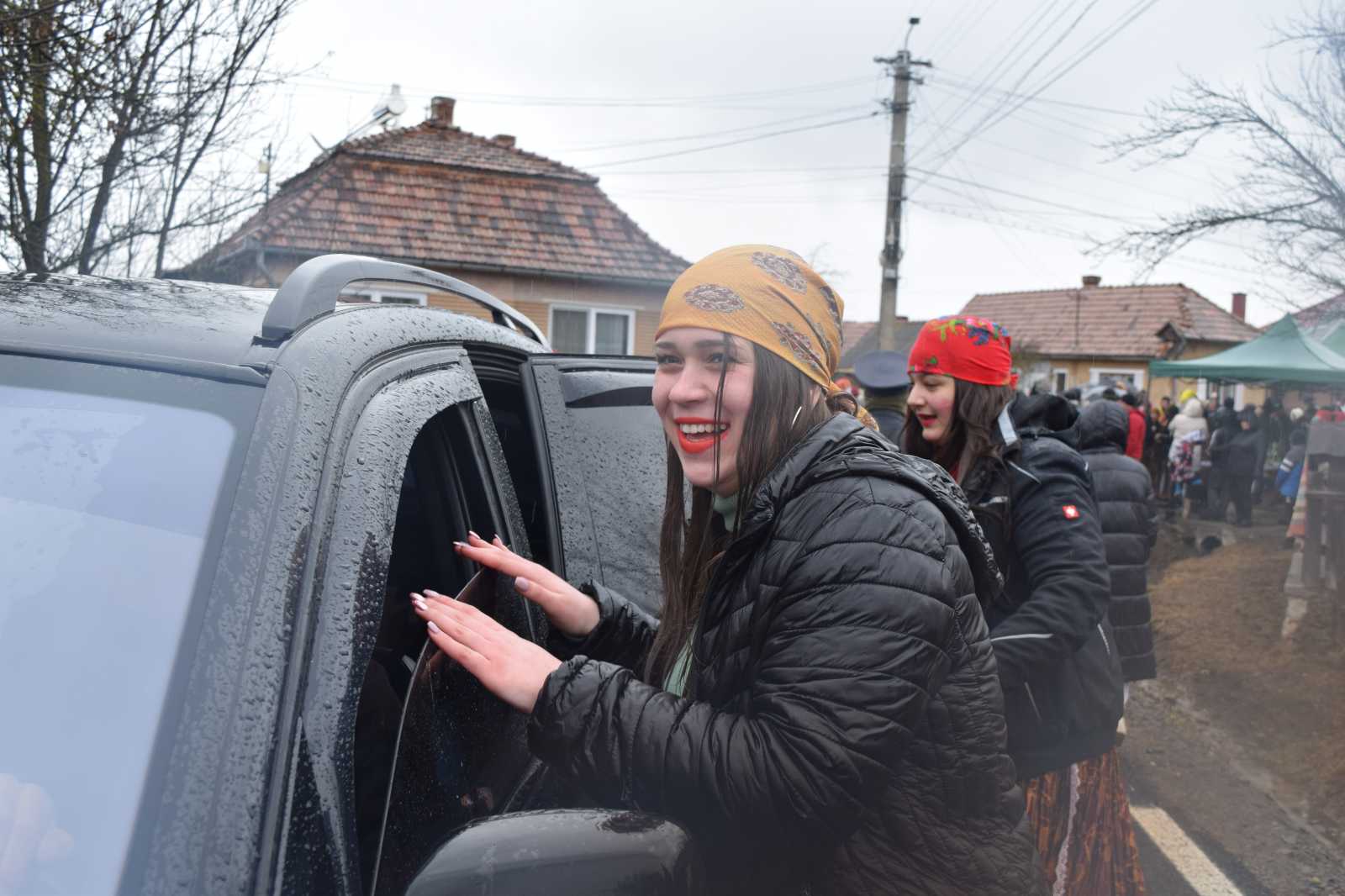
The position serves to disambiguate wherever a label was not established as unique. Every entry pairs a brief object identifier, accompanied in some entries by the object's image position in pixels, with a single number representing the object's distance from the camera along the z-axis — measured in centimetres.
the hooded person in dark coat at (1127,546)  386
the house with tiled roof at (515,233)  1795
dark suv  93
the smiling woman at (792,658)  124
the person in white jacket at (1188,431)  1773
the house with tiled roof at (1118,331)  4306
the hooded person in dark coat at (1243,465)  1647
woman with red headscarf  263
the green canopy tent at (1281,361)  1639
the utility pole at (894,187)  2148
